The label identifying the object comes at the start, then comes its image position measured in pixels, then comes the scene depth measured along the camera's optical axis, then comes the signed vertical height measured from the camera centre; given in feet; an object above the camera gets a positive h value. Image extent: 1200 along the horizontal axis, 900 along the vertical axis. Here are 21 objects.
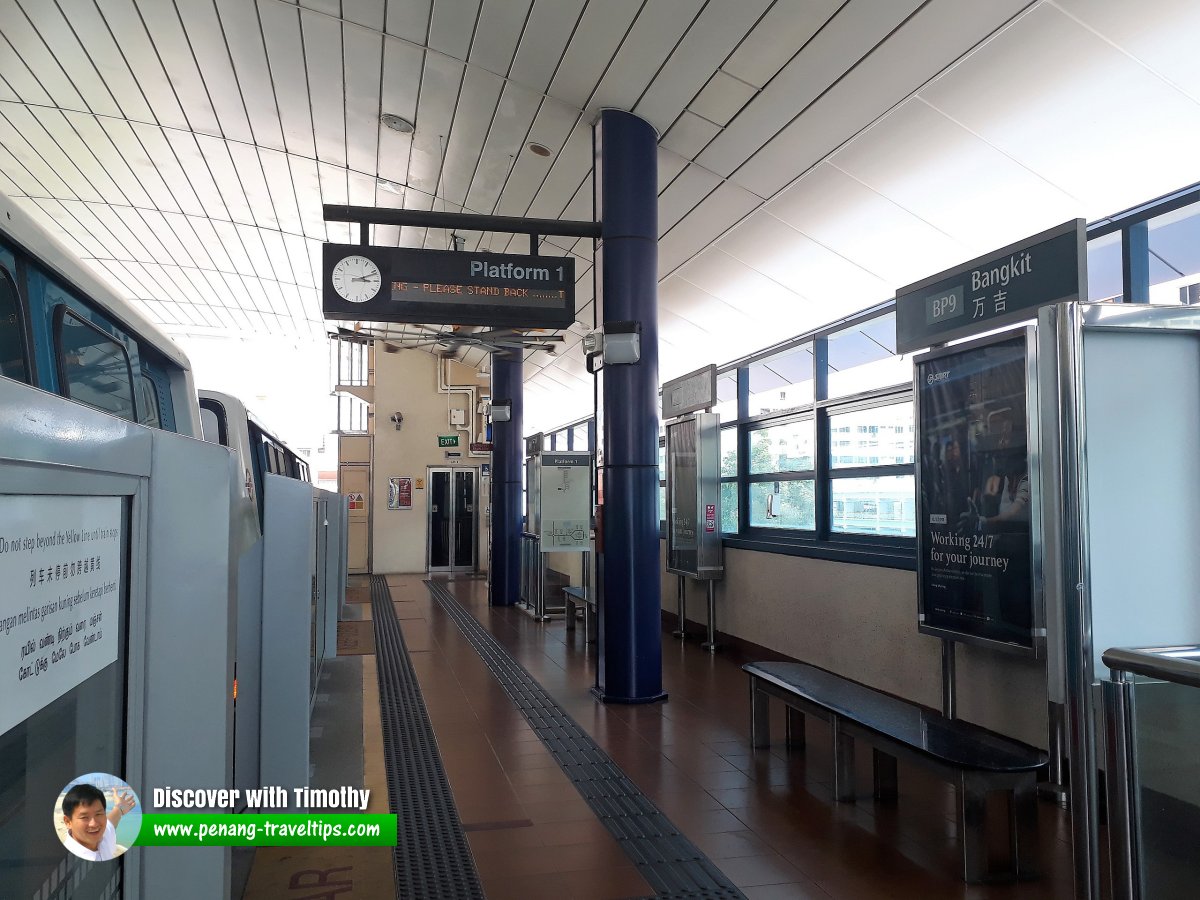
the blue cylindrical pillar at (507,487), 37.65 +0.66
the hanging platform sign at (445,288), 17.31 +4.29
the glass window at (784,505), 22.17 -0.09
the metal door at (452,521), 55.57 -1.14
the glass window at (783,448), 22.48 +1.44
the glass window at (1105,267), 14.56 +3.94
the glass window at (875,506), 18.19 -0.10
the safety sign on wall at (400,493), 54.75 +0.60
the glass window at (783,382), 23.25 +3.31
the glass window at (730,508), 25.99 -0.18
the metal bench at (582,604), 26.05 -3.25
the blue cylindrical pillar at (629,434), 18.79 +1.45
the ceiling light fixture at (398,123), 22.57 +9.73
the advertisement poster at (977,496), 12.96 +0.09
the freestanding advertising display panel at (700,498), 24.95 +0.11
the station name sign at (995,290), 11.04 +2.95
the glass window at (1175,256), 12.96 +3.64
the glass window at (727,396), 27.43 +3.36
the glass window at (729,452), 26.50 +1.51
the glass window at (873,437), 18.42 +1.41
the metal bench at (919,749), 10.05 -3.07
